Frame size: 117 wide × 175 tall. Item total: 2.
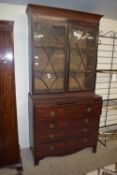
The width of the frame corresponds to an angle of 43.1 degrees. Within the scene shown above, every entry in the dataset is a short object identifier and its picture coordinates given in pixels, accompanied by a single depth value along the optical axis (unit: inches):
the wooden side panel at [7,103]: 63.6
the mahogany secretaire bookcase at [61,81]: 75.3
